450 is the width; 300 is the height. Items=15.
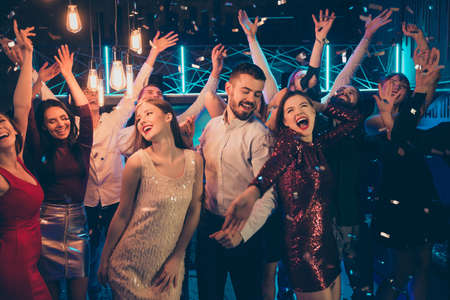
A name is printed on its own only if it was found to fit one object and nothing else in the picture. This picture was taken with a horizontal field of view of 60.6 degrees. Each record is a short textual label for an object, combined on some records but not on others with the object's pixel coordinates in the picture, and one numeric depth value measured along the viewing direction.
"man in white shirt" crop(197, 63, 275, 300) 2.30
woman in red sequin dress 2.05
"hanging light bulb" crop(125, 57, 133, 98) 3.32
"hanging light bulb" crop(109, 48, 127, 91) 3.34
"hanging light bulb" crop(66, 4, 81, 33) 3.06
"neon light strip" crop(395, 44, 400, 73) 6.15
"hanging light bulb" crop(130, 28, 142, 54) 3.74
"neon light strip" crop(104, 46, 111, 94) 6.95
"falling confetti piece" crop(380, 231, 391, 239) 2.61
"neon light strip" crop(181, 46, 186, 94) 6.43
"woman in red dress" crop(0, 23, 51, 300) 2.13
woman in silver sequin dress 2.01
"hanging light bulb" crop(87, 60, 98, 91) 3.46
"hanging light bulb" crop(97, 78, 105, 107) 3.40
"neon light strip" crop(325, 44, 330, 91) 6.55
